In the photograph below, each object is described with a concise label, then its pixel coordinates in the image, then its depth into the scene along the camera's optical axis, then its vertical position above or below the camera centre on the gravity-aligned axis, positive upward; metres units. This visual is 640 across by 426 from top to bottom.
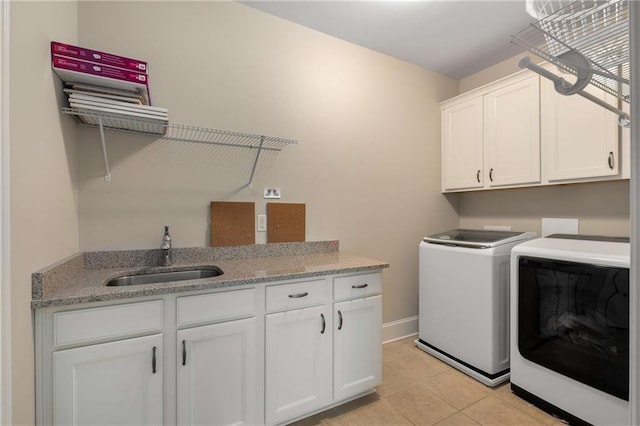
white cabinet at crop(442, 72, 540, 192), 2.20 +0.64
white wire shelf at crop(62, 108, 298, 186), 1.48 +0.49
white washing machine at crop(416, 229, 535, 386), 1.99 -0.66
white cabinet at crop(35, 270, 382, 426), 1.16 -0.68
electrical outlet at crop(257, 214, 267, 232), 2.08 -0.08
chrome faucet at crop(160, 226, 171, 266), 1.71 -0.22
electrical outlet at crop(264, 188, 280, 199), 2.11 +0.14
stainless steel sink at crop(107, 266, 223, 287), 1.60 -0.37
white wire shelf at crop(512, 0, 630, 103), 0.83 +0.53
